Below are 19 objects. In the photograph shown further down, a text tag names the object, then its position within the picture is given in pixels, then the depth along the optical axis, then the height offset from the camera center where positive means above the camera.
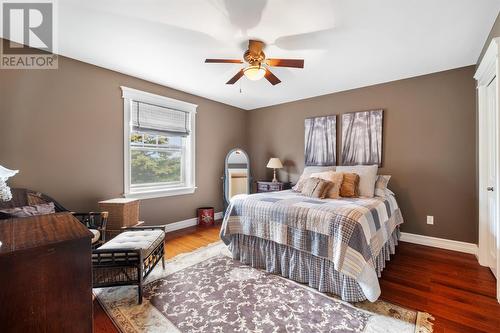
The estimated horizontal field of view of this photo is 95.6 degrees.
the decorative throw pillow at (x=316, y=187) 2.77 -0.26
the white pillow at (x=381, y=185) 3.02 -0.26
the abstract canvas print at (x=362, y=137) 3.53 +0.47
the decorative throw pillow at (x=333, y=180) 2.83 -0.18
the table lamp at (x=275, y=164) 4.39 +0.05
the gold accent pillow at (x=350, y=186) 2.94 -0.26
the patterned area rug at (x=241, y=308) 1.59 -1.12
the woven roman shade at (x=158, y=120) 3.43 +0.77
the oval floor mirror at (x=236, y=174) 4.64 -0.16
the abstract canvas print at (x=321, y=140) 3.97 +0.48
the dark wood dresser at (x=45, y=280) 0.85 -0.45
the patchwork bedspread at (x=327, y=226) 1.80 -0.57
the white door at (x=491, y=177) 2.34 -0.12
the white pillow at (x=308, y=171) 3.29 -0.08
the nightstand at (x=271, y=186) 4.31 -0.38
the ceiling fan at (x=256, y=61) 2.30 +1.08
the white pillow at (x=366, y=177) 3.00 -0.15
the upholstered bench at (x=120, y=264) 1.86 -0.80
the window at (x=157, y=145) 3.37 +0.36
